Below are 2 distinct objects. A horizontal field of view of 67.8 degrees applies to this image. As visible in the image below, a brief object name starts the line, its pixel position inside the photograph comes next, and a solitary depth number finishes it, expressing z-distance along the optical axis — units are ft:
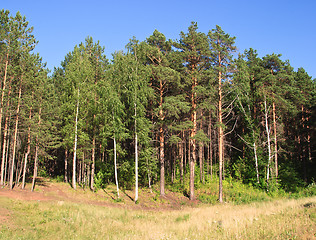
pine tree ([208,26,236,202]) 79.36
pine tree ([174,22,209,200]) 81.05
